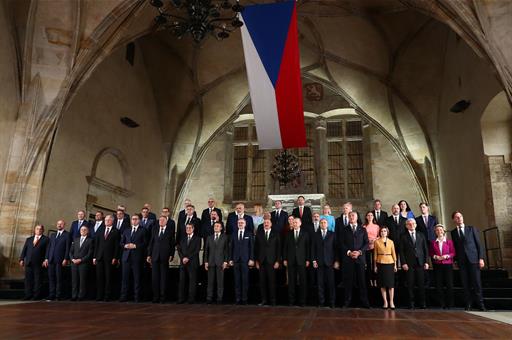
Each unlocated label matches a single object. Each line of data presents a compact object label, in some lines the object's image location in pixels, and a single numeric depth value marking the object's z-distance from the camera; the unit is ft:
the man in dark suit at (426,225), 22.63
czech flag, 24.89
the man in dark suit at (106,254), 23.30
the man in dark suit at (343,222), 21.81
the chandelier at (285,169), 44.53
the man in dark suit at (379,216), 23.94
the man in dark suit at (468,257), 20.08
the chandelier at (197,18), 19.81
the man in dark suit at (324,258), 21.02
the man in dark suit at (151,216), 25.63
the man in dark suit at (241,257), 21.80
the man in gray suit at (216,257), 21.84
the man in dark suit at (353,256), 20.62
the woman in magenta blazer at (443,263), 20.76
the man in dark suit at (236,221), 23.65
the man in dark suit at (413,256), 20.88
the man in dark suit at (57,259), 23.79
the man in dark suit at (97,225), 24.57
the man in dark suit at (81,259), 23.04
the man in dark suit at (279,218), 24.61
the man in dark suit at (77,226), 24.75
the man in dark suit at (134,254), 22.56
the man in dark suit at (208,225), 24.66
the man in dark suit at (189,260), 21.80
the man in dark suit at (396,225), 22.51
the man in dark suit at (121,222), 24.85
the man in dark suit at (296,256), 21.18
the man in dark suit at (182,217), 24.82
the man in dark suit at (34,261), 23.67
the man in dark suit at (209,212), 25.20
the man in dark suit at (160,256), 22.39
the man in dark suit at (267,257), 21.42
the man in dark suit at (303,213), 24.66
